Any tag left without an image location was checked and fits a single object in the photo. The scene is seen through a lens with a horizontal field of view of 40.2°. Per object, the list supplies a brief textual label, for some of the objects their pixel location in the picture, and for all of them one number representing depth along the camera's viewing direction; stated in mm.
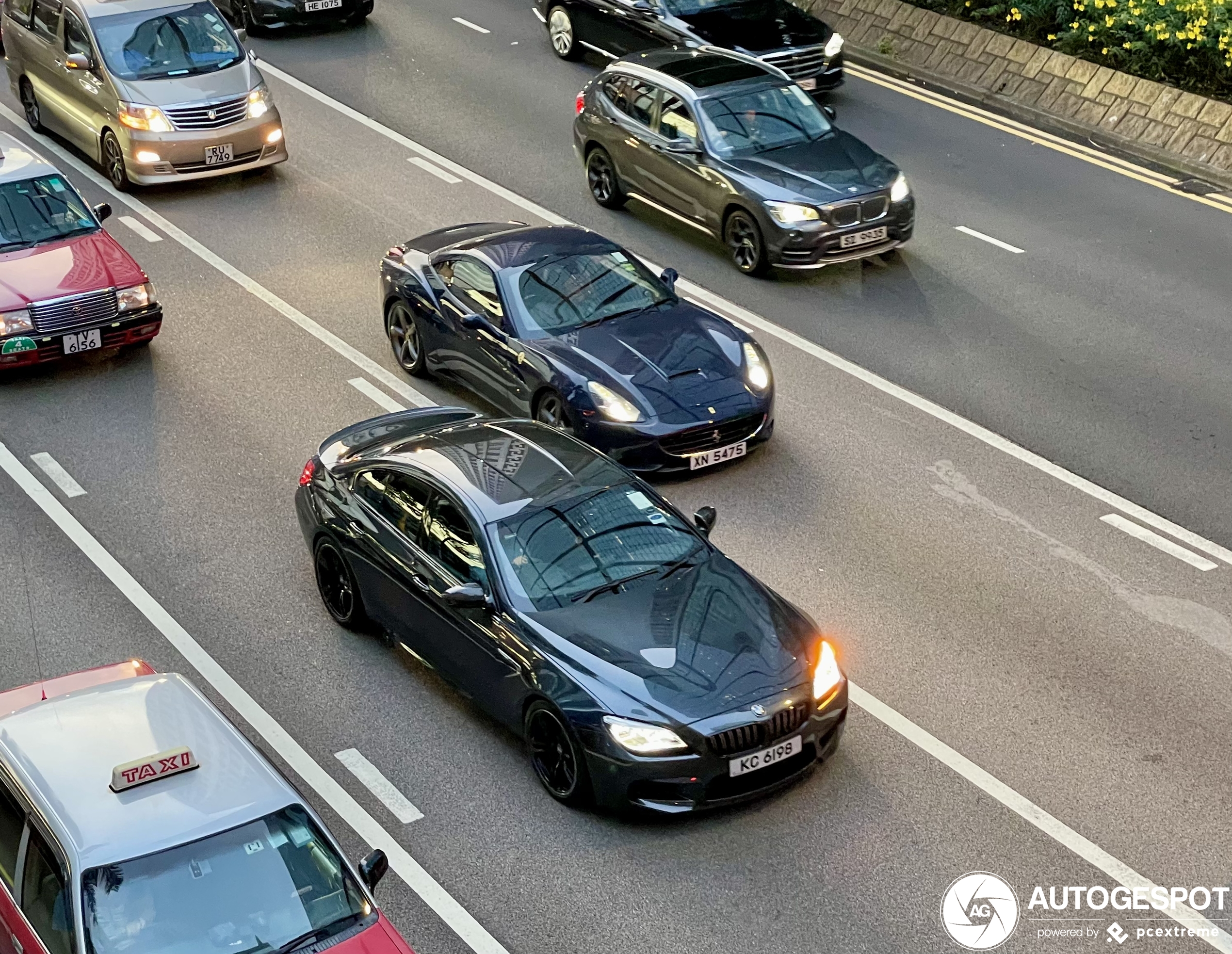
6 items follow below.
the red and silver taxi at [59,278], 13930
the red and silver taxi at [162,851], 6594
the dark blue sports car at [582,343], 12477
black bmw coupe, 8719
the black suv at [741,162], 15977
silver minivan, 18109
